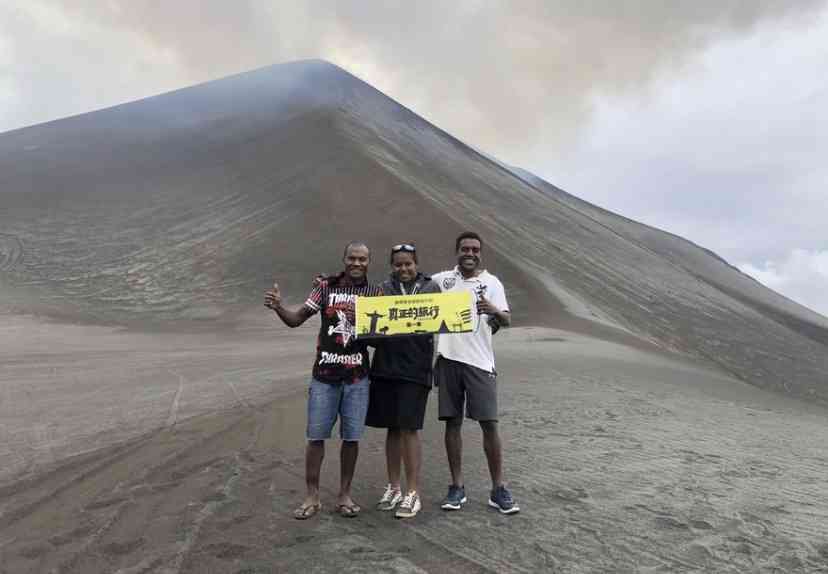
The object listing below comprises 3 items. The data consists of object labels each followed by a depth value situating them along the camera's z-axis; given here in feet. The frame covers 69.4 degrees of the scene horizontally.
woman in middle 13.07
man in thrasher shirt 13.10
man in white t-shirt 13.62
